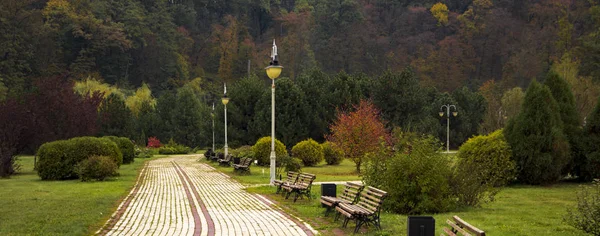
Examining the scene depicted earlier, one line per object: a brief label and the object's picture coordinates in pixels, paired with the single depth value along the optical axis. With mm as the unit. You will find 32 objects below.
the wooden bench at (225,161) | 33553
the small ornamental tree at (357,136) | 29266
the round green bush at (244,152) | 35144
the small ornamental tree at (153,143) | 60250
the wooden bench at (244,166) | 27034
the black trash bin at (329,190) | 14492
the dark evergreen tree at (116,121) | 55031
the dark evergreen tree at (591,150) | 21891
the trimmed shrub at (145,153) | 50781
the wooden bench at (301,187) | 16031
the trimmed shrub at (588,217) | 10094
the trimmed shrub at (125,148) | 37969
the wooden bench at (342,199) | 12677
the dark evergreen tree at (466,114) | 57281
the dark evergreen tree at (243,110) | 47656
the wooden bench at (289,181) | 17747
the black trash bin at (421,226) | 8391
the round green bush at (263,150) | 33469
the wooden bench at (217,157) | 36781
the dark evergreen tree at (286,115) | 44812
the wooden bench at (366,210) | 10711
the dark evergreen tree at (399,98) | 50812
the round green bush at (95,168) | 23473
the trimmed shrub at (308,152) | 34562
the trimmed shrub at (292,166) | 26141
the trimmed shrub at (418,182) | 13406
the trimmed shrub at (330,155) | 36075
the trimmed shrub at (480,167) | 14500
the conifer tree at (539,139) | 21406
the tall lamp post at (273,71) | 19053
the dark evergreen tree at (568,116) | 22344
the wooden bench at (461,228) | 7009
